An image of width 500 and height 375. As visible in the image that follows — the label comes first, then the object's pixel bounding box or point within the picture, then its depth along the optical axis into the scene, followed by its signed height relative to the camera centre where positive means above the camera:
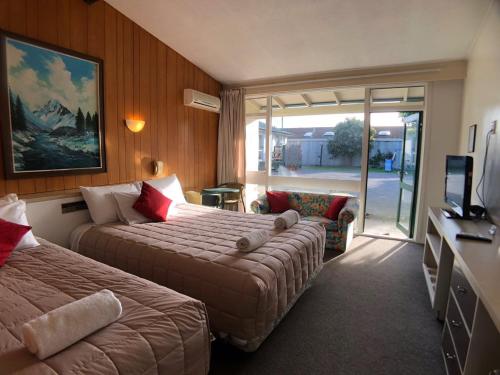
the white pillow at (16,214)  2.22 -0.47
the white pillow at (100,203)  3.04 -0.51
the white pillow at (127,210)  3.07 -0.58
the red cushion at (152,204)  3.12 -0.53
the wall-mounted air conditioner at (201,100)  4.43 +0.88
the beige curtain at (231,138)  5.22 +0.34
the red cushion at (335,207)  4.18 -0.69
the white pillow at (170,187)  3.65 -0.40
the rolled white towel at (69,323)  1.07 -0.66
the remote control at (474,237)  2.00 -0.52
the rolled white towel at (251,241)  2.19 -0.64
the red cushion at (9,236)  1.97 -0.59
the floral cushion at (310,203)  4.44 -0.68
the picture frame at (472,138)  3.15 +0.25
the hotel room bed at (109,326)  1.08 -0.74
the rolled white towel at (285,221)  2.82 -0.61
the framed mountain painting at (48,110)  2.60 +0.43
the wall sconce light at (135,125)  3.62 +0.38
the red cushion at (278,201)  4.56 -0.68
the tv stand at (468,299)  1.34 -0.76
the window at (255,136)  5.41 +0.40
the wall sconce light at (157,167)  4.05 -0.16
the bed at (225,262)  1.85 -0.78
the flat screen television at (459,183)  2.44 -0.20
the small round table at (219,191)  4.66 -0.54
